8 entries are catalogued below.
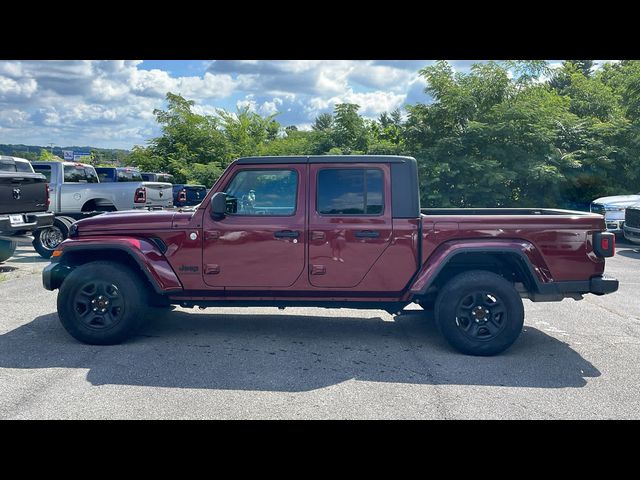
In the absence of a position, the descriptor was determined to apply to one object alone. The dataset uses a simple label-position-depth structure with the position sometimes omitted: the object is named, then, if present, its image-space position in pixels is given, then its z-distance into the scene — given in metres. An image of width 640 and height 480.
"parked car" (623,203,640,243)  12.63
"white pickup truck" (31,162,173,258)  12.83
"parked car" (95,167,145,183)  17.53
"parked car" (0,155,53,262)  9.78
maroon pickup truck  5.39
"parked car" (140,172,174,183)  20.42
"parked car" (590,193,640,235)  14.09
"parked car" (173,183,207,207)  16.78
